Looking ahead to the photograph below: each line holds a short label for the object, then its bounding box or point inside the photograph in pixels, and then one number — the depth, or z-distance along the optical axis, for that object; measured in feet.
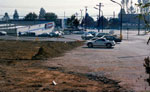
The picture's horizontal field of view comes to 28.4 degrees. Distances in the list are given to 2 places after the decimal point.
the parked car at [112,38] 164.74
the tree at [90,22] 547.24
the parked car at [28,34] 283.71
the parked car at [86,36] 214.48
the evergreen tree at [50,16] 537.65
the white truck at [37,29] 291.34
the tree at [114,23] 462.60
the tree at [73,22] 393.50
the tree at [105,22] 494.59
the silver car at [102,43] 142.61
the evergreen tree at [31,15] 508.12
